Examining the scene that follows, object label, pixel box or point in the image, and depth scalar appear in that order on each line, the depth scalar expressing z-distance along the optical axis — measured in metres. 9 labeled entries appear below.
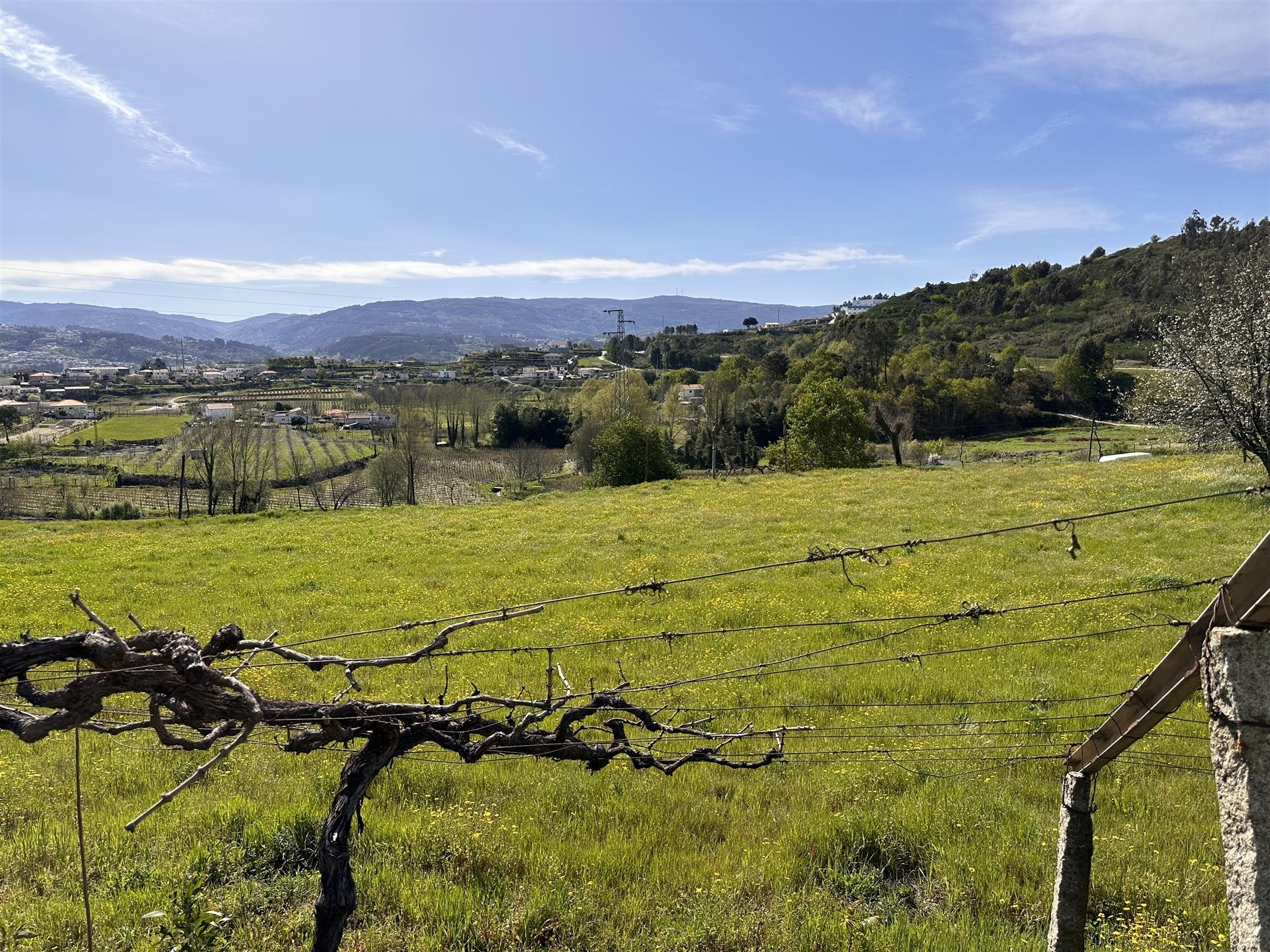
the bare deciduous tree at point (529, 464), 74.56
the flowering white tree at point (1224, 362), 19.48
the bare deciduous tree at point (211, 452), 58.12
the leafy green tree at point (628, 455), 48.50
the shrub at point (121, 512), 50.50
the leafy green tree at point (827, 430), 52.81
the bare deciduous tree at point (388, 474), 58.00
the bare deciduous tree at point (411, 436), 59.47
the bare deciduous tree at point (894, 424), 52.06
